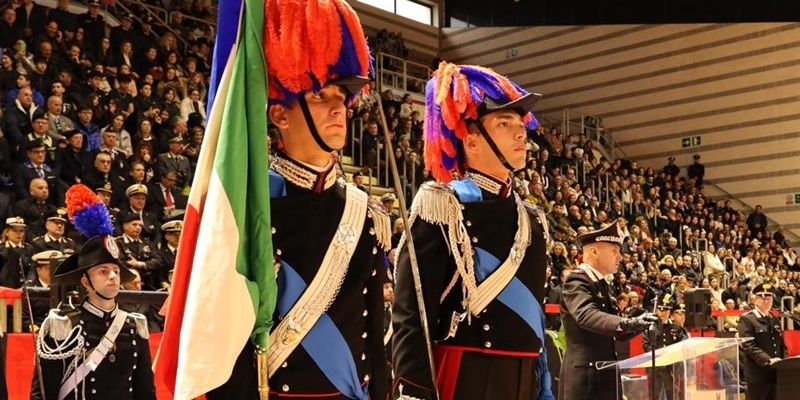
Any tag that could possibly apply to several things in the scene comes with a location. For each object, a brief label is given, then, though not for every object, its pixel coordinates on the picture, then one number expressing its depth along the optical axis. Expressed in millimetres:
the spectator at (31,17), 11172
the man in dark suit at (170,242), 8680
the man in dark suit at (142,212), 9102
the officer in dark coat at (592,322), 5340
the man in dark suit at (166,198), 9680
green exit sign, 23594
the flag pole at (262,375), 2360
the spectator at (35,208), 8570
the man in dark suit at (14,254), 7723
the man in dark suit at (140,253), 8453
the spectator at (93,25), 11991
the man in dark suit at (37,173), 9008
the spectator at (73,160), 9484
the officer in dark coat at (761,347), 10586
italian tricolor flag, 2219
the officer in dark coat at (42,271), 6582
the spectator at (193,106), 11787
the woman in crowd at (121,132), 10305
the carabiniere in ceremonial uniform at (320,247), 2484
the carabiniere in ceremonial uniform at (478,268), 3219
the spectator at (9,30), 10781
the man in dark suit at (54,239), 7938
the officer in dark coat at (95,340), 4672
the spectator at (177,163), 10273
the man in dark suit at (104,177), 9477
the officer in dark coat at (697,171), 23203
